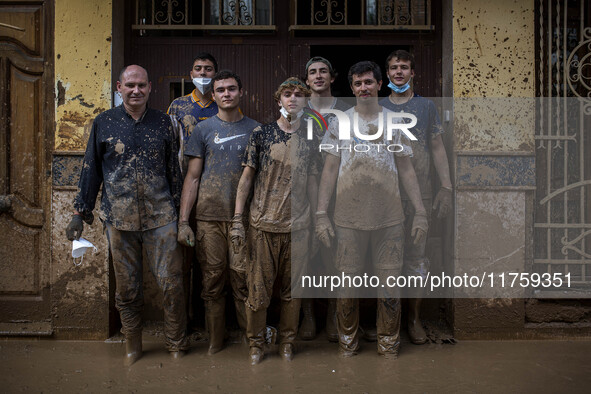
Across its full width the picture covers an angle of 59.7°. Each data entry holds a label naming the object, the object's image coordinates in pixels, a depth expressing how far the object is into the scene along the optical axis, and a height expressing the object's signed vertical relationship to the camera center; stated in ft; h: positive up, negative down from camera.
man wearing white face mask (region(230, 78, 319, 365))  12.62 -0.29
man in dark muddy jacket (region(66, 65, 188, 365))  12.66 -0.12
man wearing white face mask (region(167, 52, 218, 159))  14.19 +2.65
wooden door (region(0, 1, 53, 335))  14.80 +0.80
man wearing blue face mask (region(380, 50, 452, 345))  13.78 +1.08
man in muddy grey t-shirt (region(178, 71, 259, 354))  13.05 +0.21
